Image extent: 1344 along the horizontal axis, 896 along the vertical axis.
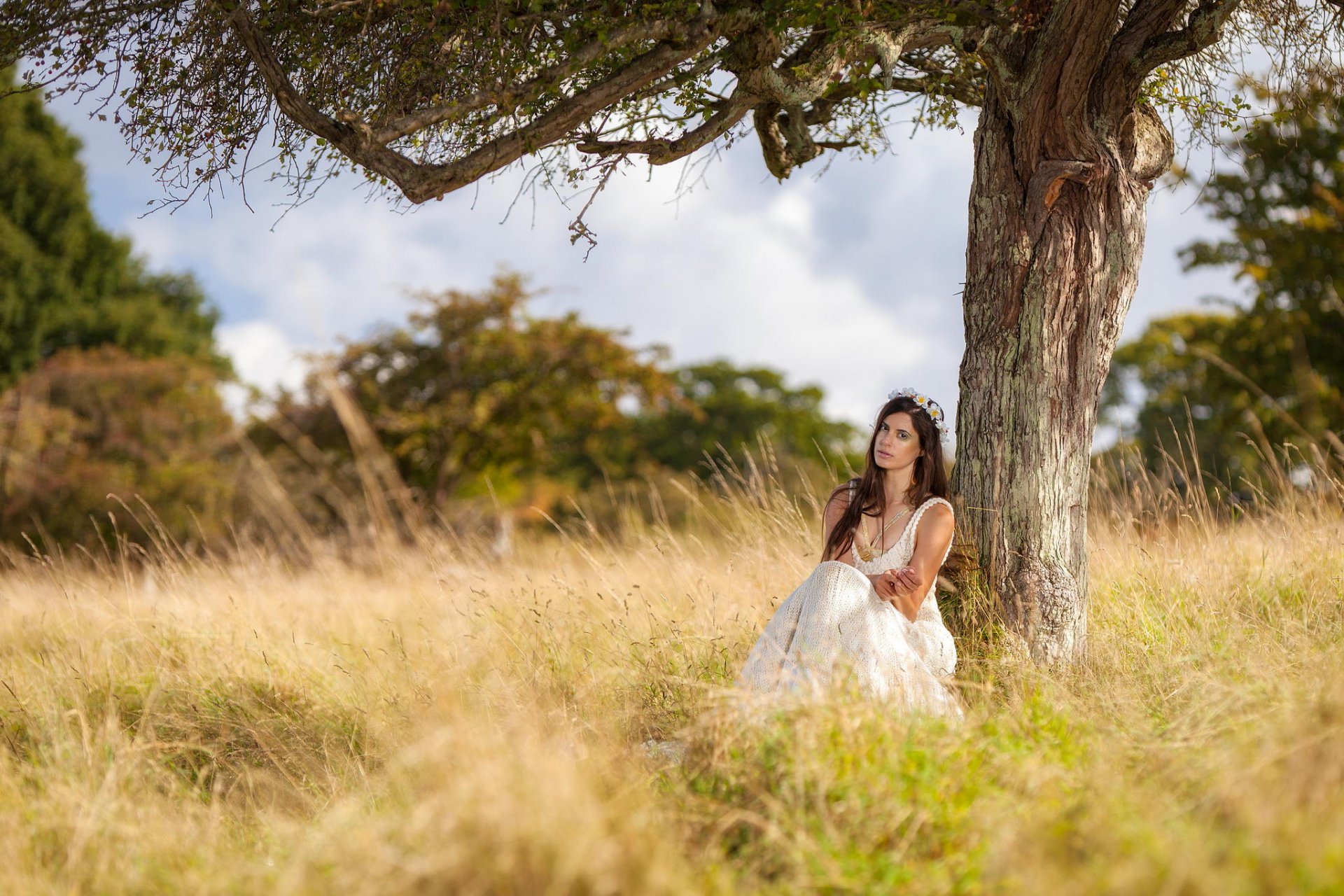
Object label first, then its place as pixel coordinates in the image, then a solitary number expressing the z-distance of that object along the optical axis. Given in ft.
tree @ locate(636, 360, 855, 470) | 111.24
